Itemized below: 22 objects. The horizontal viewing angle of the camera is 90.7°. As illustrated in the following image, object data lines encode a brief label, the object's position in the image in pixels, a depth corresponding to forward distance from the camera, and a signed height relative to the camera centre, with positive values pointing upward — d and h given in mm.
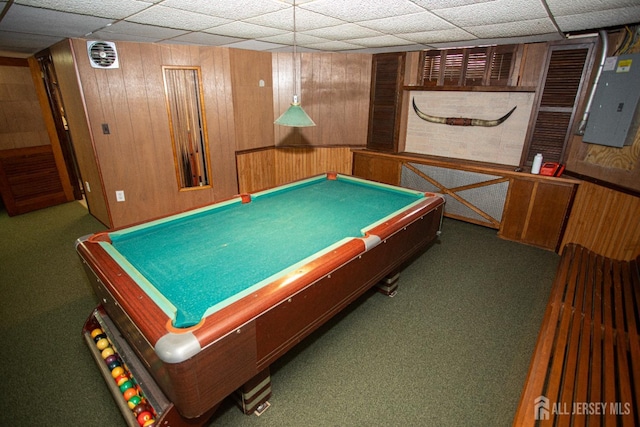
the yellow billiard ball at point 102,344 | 1902 -1363
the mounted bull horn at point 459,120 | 3997 -116
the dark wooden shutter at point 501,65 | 3633 +527
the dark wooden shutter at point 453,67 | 3967 +542
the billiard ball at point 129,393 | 1608 -1398
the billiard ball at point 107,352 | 1845 -1376
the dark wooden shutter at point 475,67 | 3801 +523
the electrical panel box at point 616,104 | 2715 +79
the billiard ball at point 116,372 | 1727 -1388
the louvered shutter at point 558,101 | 3242 +119
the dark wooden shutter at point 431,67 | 4152 +561
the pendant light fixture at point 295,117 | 2510 -63
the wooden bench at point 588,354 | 1363 -1196
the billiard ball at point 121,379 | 1677 -1389
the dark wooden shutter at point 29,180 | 4270 -1002
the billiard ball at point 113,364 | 1787 -1393
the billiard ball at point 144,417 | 1493 -1404
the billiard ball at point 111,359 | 1803 -1377
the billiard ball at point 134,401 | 1574 -1406
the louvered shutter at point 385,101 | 4500 +132
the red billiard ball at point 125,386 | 1651 -1396
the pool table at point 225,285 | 1356 -881
